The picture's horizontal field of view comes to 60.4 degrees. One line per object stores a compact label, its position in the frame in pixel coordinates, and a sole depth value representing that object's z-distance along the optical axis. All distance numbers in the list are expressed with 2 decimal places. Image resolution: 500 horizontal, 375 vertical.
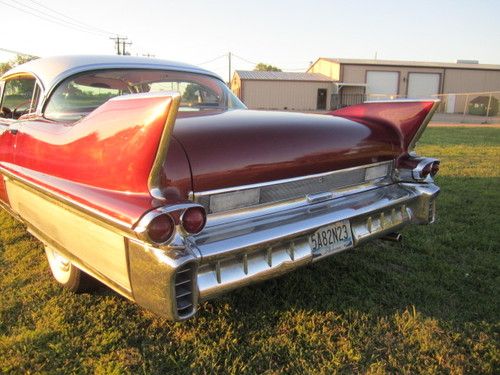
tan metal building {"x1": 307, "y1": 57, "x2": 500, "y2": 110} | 37.69
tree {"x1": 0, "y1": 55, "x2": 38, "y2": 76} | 45.00
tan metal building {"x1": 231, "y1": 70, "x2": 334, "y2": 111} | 35.84
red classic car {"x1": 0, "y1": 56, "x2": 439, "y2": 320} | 1.85
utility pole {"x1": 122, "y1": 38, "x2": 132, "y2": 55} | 45.06
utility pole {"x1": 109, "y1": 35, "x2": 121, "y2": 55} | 44.94
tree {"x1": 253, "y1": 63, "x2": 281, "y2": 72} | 79.70
